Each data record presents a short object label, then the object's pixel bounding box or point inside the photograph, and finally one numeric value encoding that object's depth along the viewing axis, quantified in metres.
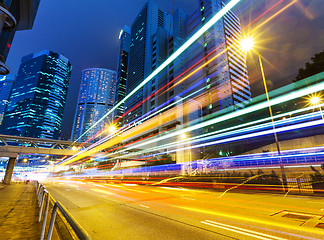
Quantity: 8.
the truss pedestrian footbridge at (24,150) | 36.88
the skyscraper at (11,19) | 19.17
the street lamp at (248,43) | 17.31
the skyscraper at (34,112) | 177.75
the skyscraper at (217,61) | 85.62
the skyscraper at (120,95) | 193.43
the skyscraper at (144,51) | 105.88
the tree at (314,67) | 26.92
